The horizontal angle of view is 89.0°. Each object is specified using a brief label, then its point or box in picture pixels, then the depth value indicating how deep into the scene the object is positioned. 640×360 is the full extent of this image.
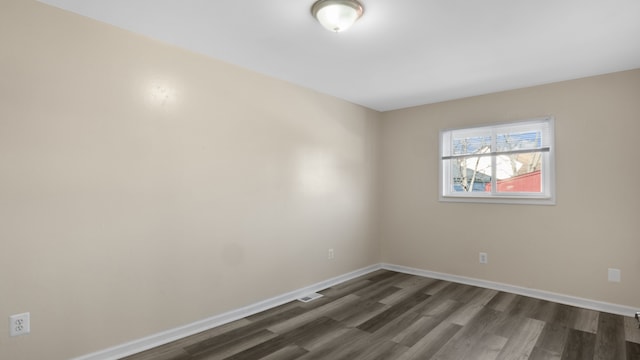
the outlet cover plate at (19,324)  1.91
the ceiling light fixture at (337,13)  1.96
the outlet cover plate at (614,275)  3.17
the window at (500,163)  3.63
